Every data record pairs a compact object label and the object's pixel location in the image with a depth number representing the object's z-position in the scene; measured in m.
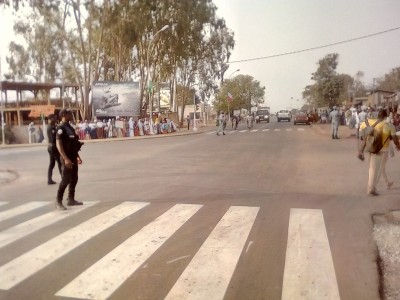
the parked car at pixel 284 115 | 57.59
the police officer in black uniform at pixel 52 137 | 8.80
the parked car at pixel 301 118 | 43.81
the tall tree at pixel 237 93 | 58.88
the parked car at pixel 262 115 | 56.84
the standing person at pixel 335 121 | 19.17
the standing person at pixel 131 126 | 31.17
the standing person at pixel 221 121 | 27.11
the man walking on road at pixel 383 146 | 7.09
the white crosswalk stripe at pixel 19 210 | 6.63
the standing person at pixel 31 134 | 25.83
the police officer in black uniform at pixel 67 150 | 6.50
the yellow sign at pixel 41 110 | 24.50
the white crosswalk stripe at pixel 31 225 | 5.35
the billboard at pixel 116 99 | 32.41
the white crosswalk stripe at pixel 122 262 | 3.64
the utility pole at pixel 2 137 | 25.12
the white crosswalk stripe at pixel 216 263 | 3.58
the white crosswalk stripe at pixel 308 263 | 3.53
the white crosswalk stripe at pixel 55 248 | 4.06
